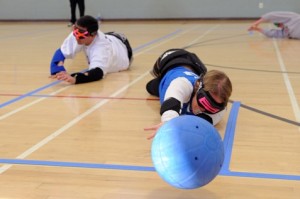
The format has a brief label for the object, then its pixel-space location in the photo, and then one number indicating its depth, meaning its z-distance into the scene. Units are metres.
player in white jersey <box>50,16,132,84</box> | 4.08
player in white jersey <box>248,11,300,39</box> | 7.36
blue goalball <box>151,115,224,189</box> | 1.69
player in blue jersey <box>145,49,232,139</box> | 2.33
